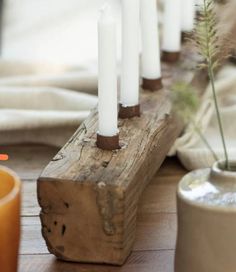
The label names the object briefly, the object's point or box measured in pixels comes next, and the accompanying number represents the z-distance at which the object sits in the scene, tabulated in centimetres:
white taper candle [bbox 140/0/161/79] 130
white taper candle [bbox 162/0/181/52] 149
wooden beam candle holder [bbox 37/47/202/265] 102
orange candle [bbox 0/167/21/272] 93
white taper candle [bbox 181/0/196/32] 163
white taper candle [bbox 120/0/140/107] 117
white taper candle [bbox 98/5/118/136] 105
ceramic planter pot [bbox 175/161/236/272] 93
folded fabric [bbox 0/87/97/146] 138
